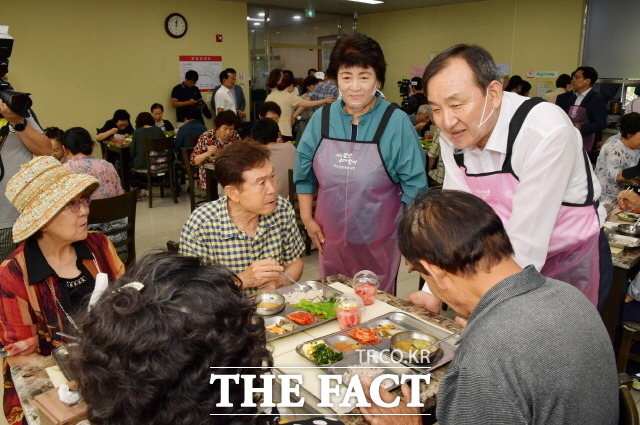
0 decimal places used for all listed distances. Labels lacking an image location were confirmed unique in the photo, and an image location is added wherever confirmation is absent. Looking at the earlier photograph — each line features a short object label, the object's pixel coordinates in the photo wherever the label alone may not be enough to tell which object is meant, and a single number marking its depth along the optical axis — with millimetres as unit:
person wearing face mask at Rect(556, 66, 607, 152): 6781
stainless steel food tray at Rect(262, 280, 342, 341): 1719
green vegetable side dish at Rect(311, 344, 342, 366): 1521
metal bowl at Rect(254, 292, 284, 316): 1822
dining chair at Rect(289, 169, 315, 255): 4272
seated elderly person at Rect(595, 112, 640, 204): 4043
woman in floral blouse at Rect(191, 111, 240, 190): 5531
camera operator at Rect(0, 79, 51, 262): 2461
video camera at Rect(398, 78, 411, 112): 9626
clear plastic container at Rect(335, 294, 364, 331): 1736
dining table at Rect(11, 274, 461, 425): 1333
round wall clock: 8688
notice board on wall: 9008
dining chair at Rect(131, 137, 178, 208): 6199
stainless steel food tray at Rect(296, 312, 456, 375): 1505
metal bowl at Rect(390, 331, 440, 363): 1515
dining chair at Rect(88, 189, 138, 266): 2885
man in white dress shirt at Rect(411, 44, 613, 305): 1590
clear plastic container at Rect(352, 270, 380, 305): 1935
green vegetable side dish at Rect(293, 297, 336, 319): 1834
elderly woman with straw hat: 1619
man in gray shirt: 974
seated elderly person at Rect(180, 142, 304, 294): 2152
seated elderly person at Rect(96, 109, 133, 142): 7094
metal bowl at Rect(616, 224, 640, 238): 2916
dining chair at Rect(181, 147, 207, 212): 5906
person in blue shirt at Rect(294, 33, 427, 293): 2373
